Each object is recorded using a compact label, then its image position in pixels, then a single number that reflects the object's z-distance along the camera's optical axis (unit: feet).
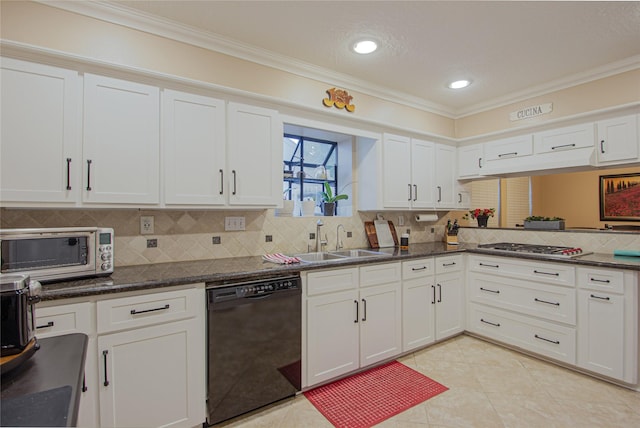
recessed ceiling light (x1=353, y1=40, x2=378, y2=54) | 7.89
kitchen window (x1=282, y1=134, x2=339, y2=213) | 10.50
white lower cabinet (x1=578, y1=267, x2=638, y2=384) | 7.38
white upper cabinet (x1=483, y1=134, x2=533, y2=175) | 10.60
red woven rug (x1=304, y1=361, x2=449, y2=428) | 6.68
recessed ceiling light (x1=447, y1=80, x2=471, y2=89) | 10.24
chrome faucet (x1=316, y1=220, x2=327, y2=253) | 9.92
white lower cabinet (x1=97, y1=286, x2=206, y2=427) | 5.28
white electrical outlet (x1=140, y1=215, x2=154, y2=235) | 7.32
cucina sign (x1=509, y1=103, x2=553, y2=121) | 10.52
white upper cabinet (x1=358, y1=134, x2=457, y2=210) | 10.50
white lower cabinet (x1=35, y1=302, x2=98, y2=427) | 4.82
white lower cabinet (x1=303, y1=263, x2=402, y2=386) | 7.50
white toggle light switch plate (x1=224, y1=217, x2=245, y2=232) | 8.40
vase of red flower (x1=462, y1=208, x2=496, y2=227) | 12.53
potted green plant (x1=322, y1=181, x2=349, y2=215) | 10.54
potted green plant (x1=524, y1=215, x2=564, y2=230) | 10.62
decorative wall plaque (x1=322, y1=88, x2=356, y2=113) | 9.61
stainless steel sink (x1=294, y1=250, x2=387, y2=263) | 9.43
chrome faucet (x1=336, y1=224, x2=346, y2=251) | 10.49
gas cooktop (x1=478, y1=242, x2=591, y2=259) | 8.89
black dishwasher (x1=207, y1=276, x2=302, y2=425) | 6.14
